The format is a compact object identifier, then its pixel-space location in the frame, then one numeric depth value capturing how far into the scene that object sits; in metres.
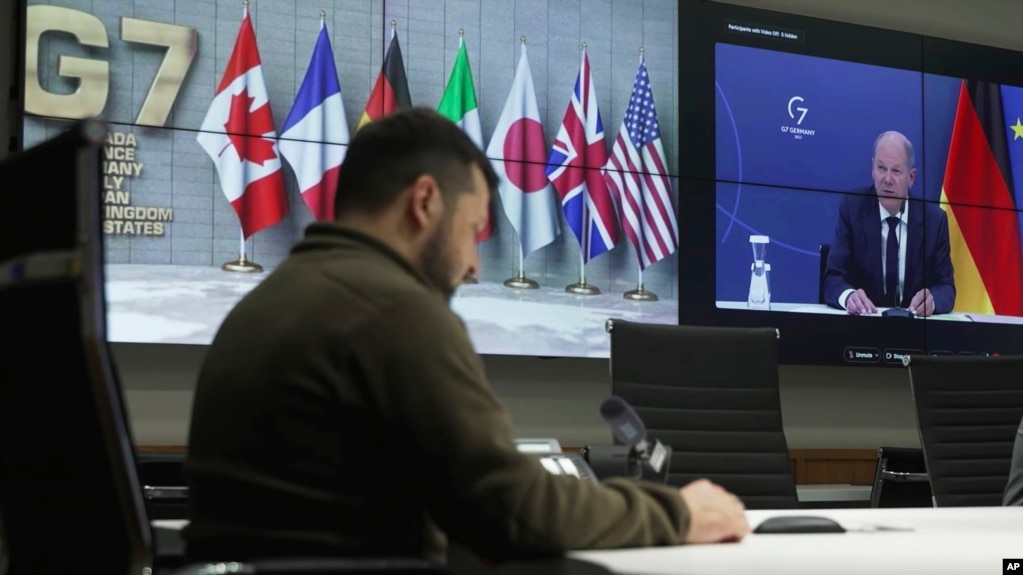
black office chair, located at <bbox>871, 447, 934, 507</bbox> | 8.76
